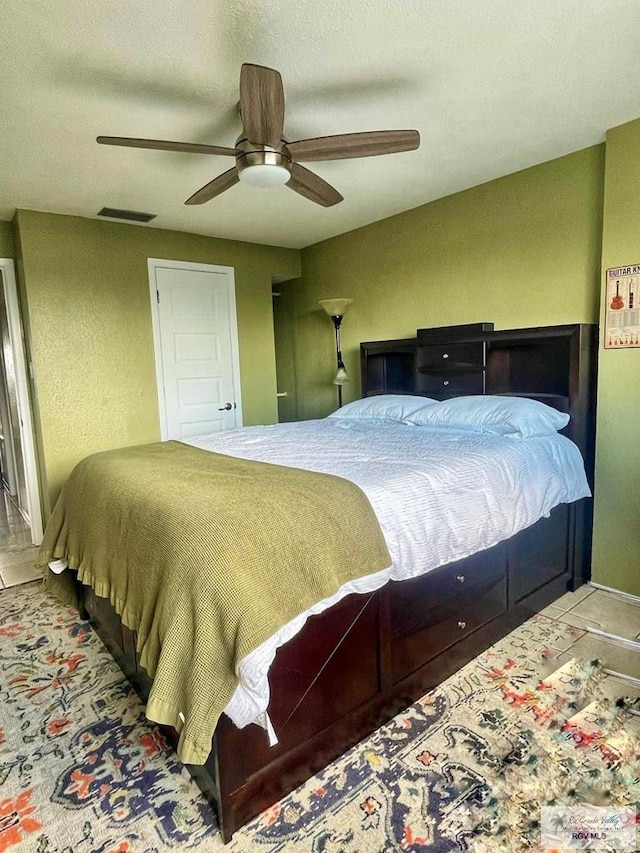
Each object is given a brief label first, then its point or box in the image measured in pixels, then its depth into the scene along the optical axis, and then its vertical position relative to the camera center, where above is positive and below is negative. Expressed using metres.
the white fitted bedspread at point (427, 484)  1.64 -0.52
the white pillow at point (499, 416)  2.55 -0.32
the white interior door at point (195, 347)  4.11 +0.20
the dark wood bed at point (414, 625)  1.49 -1.05
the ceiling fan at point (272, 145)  1.69 +0.89
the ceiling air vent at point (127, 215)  3.49 +1.16
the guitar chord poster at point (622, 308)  2.54 +0.25
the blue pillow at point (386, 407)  3.35 -0.31
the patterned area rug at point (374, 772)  1.40 -1.34
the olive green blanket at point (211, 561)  1.28 -0.59
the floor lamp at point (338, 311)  4.24 +0.47
